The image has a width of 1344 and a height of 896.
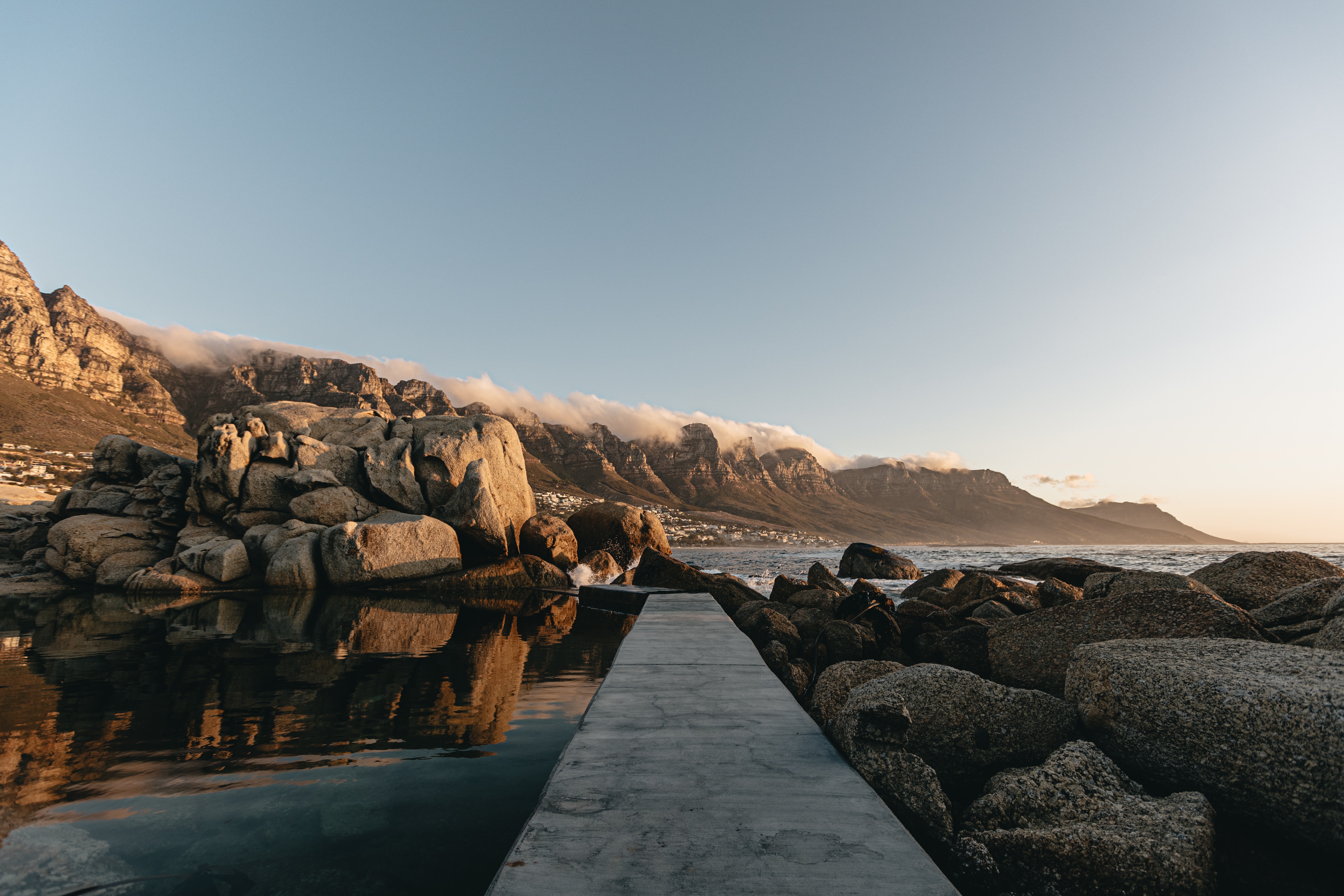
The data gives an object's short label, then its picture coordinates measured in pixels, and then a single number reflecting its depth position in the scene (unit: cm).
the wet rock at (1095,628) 641
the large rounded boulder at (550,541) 2595
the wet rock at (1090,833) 337
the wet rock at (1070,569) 1903
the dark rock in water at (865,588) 1259
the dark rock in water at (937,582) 2236
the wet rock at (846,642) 990
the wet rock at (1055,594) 1268
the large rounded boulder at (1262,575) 1093
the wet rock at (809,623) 1102
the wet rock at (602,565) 2658
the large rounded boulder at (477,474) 2422
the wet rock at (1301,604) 803
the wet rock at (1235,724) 367
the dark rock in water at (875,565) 3650
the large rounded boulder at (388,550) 2112
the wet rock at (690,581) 1705
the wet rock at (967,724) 479
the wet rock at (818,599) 1416
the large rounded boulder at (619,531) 2975
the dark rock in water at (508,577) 2219
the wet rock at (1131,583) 970
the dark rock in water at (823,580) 1962
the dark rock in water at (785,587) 1778
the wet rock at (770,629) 1061
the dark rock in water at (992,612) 1314
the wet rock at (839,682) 680
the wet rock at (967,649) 911
